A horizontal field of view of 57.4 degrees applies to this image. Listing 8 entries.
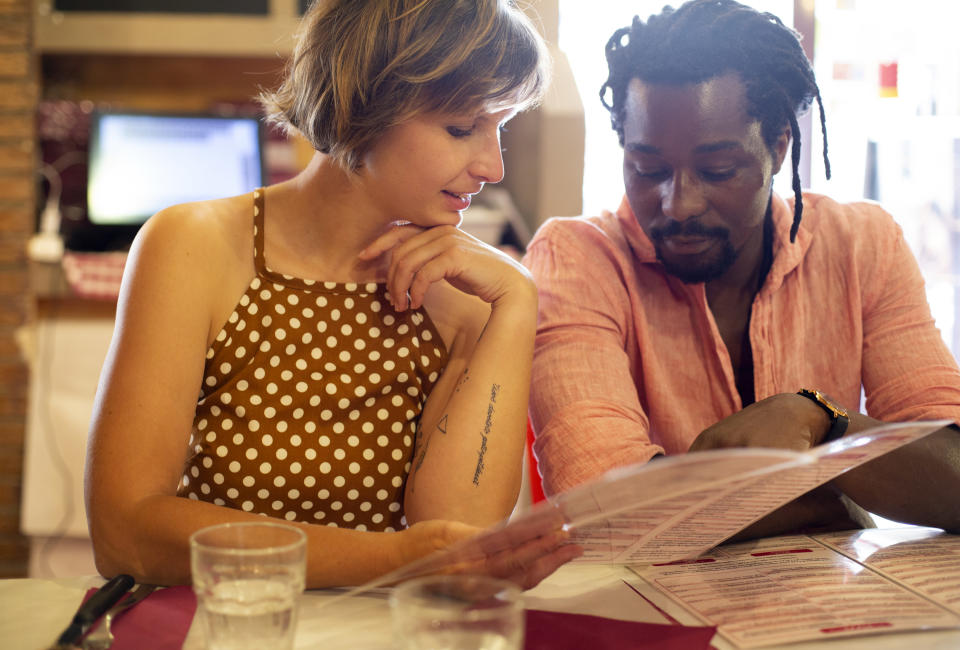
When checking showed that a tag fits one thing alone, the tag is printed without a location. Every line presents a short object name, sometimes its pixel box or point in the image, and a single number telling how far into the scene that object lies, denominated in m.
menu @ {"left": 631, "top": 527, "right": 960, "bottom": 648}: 0.68
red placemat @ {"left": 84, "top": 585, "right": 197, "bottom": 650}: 0.64
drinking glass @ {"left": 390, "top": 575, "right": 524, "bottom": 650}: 0.51
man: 1.08
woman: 0.95
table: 0.66
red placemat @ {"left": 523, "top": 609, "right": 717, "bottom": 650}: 0.65
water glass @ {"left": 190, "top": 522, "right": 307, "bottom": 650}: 0.58
